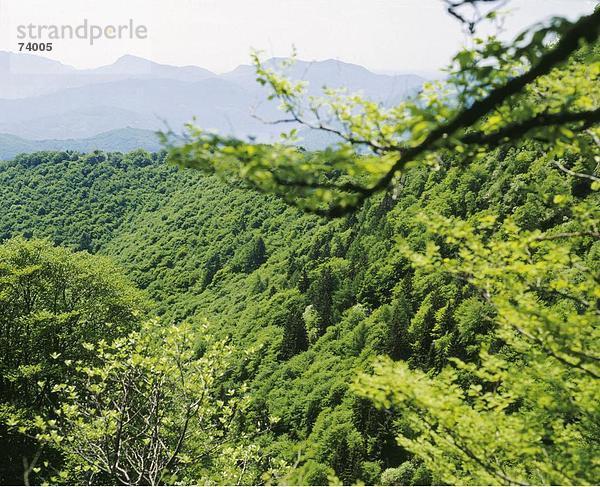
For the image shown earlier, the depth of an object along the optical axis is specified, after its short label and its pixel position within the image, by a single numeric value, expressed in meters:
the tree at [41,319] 24.45
